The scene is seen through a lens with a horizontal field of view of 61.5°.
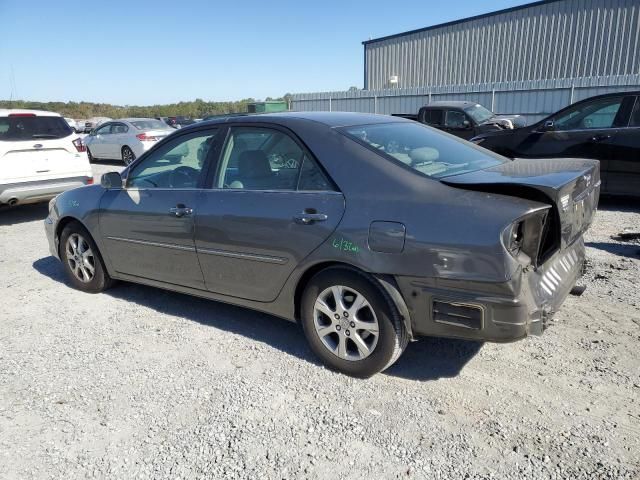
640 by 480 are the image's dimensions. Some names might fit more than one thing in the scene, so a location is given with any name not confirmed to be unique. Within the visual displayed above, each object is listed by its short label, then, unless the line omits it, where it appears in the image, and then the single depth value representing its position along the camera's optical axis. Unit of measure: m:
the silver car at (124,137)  16.11
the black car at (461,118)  13.26
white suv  7.95
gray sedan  2.83
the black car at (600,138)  7.36
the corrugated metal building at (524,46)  22.44
